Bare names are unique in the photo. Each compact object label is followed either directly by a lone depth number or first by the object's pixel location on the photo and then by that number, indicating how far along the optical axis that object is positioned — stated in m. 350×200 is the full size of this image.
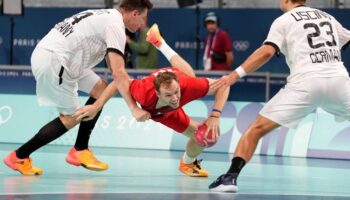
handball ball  17.22
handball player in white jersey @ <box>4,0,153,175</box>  17.57
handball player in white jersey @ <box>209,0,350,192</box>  16.20
